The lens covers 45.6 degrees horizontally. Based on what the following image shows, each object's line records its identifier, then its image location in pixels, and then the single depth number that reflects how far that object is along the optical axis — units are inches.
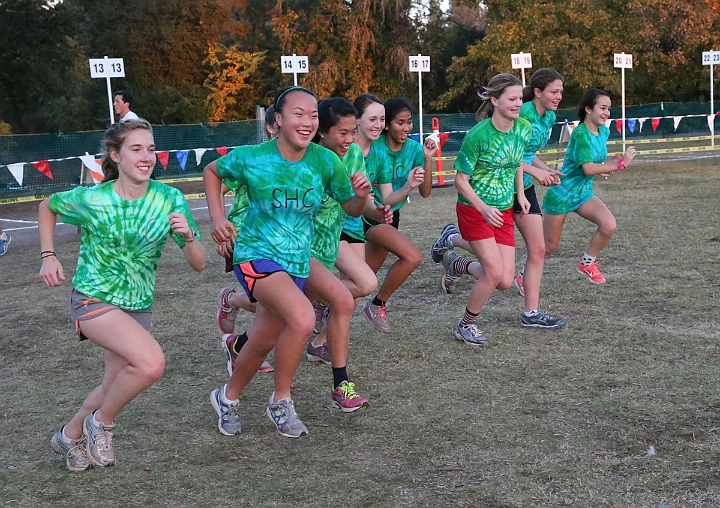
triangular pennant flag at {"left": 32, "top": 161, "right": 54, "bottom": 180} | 597.1
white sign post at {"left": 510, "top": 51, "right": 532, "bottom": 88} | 834.2
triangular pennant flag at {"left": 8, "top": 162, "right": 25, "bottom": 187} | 593.5
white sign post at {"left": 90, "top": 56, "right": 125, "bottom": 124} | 577.0
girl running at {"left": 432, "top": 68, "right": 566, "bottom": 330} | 255.0
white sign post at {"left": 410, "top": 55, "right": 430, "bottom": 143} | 759.1
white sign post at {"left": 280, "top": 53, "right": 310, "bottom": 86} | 687.0
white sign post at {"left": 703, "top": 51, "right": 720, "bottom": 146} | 954.2
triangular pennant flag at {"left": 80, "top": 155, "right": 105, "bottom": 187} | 522.6
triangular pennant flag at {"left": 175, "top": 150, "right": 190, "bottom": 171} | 672.8
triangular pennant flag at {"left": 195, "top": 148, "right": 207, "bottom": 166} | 684.7
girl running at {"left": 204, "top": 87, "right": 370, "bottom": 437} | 170.9
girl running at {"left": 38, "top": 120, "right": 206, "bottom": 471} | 155.7
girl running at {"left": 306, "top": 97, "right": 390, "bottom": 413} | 190.4
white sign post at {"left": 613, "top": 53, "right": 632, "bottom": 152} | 890.1
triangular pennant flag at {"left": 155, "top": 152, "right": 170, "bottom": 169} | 624.9
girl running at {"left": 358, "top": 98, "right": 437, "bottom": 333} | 239.9
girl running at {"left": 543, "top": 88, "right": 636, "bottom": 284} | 287.6
